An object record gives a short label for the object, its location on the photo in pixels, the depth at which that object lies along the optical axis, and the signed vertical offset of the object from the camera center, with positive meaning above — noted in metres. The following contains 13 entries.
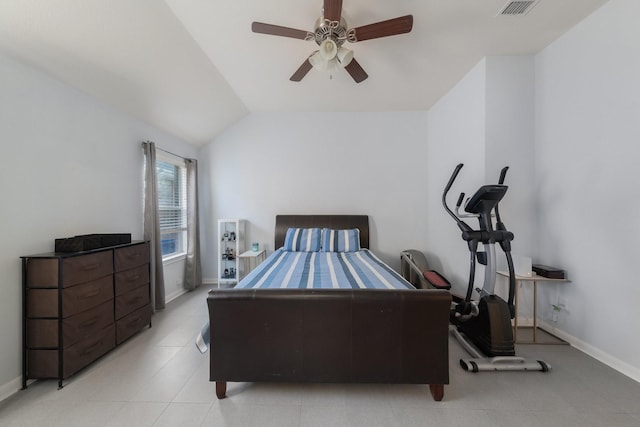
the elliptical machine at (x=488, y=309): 1.84 -0.84
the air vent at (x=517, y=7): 1.82 +1.66
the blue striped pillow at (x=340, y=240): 3.44 -0.42
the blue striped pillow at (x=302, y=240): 3.46 -0.42
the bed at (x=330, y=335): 1.50 -0.81
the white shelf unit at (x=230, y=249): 3.67 -0.60
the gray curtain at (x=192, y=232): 3.64 -0.31
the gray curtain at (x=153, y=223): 2.82 -0.13
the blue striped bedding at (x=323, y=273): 1.97 -0.61
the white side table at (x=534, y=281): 2.12 -0.63
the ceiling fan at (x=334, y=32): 1.62 +1.34
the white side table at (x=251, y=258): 3.46 -0.73
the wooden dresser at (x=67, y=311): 1.68 -0.76
